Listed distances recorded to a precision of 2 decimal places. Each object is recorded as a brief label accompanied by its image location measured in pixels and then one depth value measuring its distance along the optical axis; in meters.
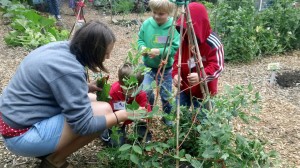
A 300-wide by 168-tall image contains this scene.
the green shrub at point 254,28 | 3.21
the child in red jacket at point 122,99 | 1.48
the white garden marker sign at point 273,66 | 2.37
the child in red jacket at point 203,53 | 1.48
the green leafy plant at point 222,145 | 1.10
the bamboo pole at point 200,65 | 1.27
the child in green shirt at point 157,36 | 1.82
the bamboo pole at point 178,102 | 1.22
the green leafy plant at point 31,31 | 3.09
